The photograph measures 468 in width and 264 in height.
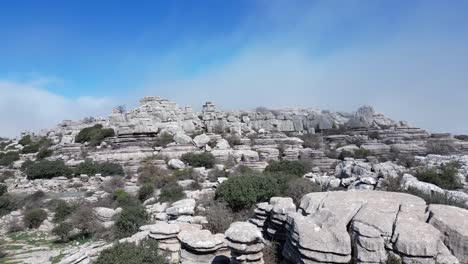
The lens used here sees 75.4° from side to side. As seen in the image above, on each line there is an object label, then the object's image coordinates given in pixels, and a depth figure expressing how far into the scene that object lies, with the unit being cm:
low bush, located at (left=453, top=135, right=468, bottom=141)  3534
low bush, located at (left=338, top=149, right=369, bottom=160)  2430
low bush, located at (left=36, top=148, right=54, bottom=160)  2799
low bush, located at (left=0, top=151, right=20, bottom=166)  2738
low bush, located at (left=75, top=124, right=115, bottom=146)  2923
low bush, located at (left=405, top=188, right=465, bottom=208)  677
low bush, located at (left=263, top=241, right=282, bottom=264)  577
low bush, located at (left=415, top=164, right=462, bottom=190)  1101
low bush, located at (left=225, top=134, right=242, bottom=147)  2790
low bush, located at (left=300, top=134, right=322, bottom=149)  2985
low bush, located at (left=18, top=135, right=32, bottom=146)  3841
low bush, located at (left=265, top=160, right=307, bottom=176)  1720
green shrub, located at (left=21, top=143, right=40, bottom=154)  3241
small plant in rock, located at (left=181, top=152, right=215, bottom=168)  2197
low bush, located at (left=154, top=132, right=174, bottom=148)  2609
